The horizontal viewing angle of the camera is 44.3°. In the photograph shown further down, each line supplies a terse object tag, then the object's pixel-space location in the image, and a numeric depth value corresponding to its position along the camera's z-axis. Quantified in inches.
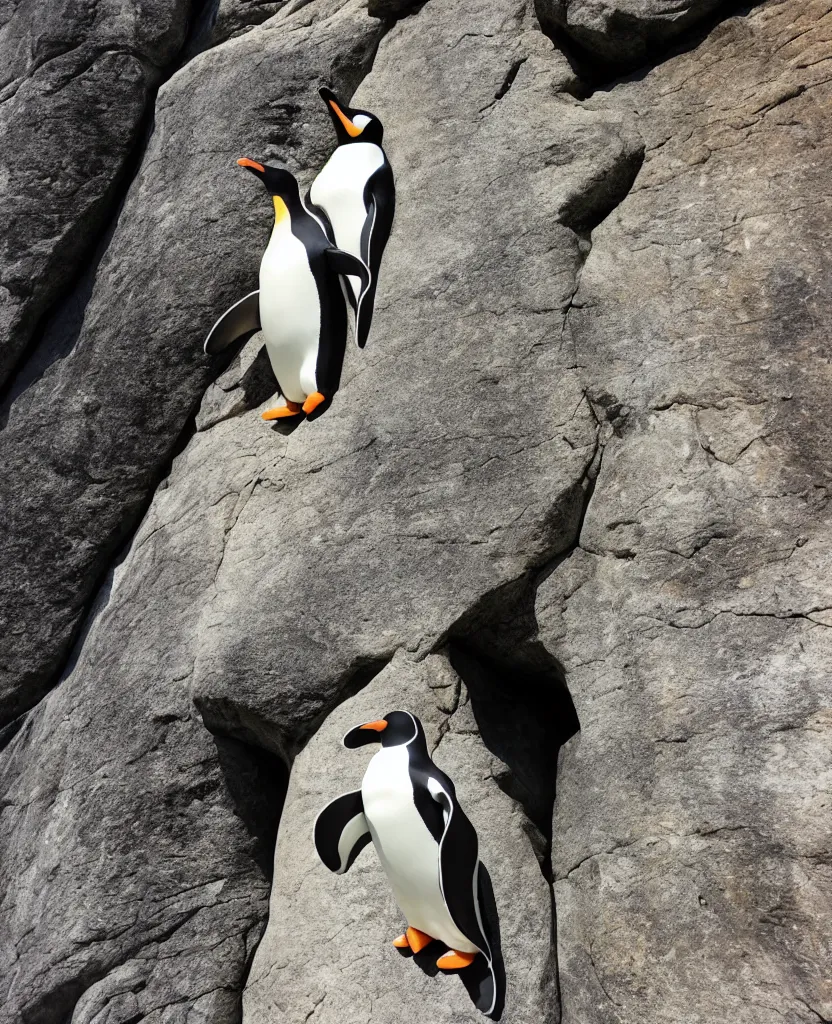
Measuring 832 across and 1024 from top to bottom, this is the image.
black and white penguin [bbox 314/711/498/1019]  111.3
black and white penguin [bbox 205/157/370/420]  151.3
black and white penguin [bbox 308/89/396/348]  153.9
